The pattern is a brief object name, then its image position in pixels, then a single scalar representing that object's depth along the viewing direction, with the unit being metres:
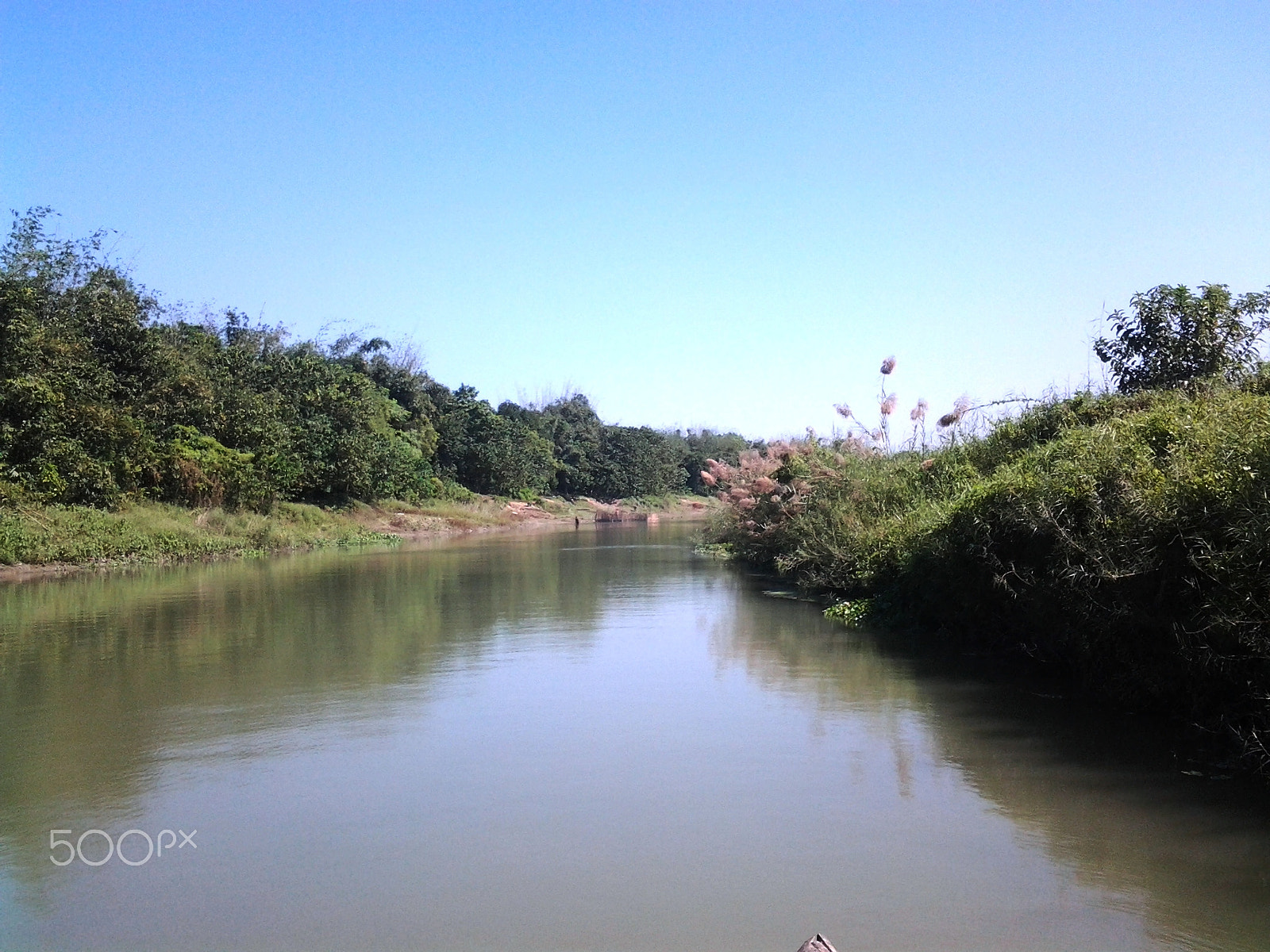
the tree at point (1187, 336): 14.87
